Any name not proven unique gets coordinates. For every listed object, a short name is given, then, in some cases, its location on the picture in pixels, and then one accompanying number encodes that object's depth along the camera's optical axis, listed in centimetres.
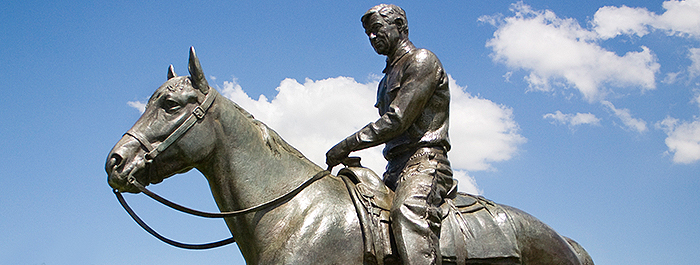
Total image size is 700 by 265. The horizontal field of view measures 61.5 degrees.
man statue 504
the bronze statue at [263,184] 467
